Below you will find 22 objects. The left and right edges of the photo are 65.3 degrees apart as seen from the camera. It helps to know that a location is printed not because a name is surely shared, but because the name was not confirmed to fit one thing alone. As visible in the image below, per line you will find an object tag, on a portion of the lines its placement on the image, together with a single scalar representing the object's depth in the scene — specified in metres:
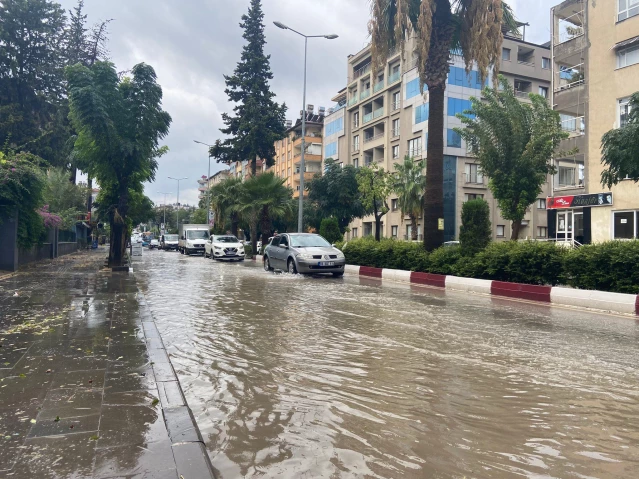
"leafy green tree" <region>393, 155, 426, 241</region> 39.19
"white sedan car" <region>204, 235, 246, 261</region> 30.58
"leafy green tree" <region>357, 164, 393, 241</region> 34.54
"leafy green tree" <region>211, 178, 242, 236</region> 42.53
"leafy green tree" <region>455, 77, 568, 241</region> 20.27
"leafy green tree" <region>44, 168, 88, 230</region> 33.47
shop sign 25.80
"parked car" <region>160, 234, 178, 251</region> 55.94
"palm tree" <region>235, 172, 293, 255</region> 33.38
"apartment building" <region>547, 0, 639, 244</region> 24.83
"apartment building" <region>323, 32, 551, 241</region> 46.53
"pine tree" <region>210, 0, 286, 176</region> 42.03
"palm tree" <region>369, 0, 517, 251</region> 16.86
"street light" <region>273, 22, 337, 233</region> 28.67
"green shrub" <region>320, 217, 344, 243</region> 26.73
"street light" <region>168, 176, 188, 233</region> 120.91
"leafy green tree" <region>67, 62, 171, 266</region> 17.00
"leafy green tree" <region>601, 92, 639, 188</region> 13.66
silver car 17.33
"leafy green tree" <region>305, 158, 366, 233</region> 41.75
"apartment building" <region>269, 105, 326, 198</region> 74.81
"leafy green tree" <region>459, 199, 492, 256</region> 15.72
